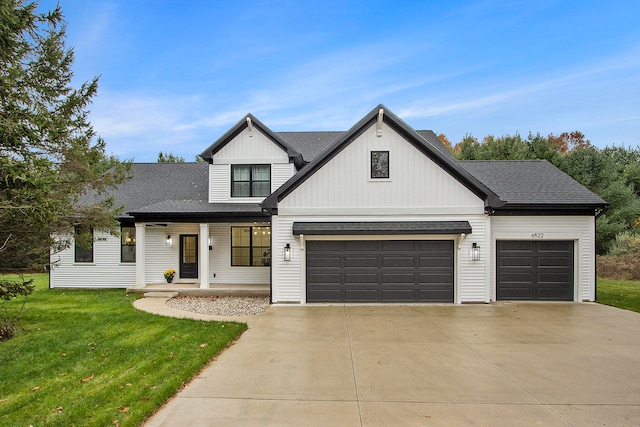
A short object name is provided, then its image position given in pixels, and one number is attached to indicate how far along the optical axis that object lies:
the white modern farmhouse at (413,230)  10.69
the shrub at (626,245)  20.39
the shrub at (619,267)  17.88
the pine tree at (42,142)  6.41
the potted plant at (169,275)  13.41
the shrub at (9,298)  7.35
